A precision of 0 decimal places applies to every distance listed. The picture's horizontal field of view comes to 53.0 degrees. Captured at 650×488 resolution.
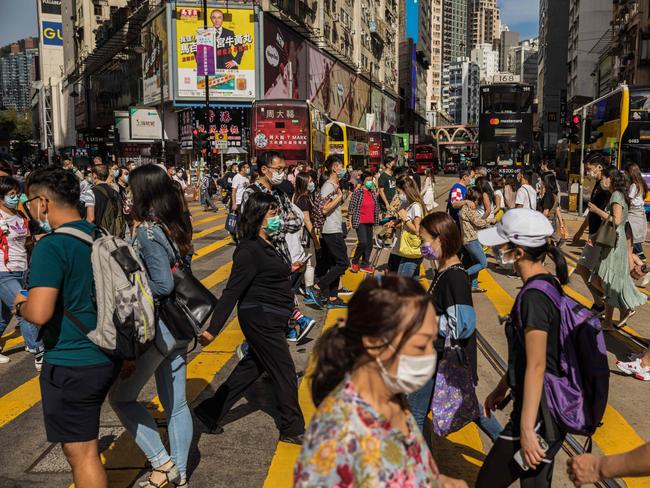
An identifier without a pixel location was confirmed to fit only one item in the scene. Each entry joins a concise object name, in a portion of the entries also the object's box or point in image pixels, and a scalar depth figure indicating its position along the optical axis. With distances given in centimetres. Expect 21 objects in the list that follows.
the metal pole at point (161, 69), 4401
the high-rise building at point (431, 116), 19625
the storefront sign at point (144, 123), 4797
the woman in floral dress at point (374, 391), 183
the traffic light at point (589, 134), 2108
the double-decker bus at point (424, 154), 7400
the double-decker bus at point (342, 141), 3538
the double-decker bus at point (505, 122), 3472
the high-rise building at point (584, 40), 8200
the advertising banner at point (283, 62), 4550
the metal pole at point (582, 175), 2125
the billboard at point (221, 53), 4394
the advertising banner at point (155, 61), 4553
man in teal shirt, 304
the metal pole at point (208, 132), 3378
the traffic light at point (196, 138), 3306
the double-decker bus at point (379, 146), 4809
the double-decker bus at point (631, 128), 2100
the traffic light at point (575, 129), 2219
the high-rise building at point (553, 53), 11622
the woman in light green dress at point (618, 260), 683
